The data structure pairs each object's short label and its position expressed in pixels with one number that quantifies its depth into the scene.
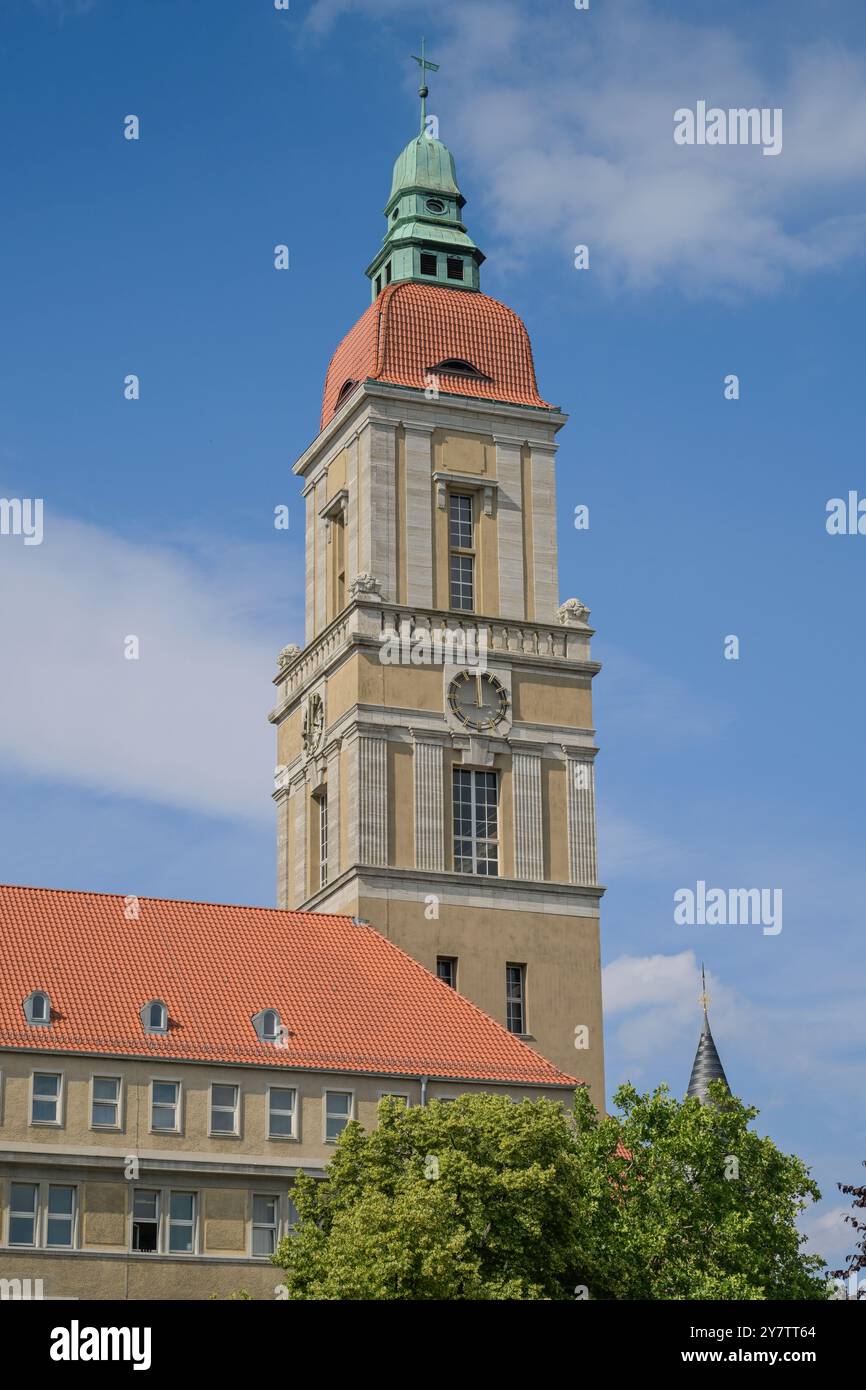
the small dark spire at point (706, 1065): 137.12
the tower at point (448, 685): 67.19
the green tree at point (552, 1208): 42.38
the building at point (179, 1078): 51.38
